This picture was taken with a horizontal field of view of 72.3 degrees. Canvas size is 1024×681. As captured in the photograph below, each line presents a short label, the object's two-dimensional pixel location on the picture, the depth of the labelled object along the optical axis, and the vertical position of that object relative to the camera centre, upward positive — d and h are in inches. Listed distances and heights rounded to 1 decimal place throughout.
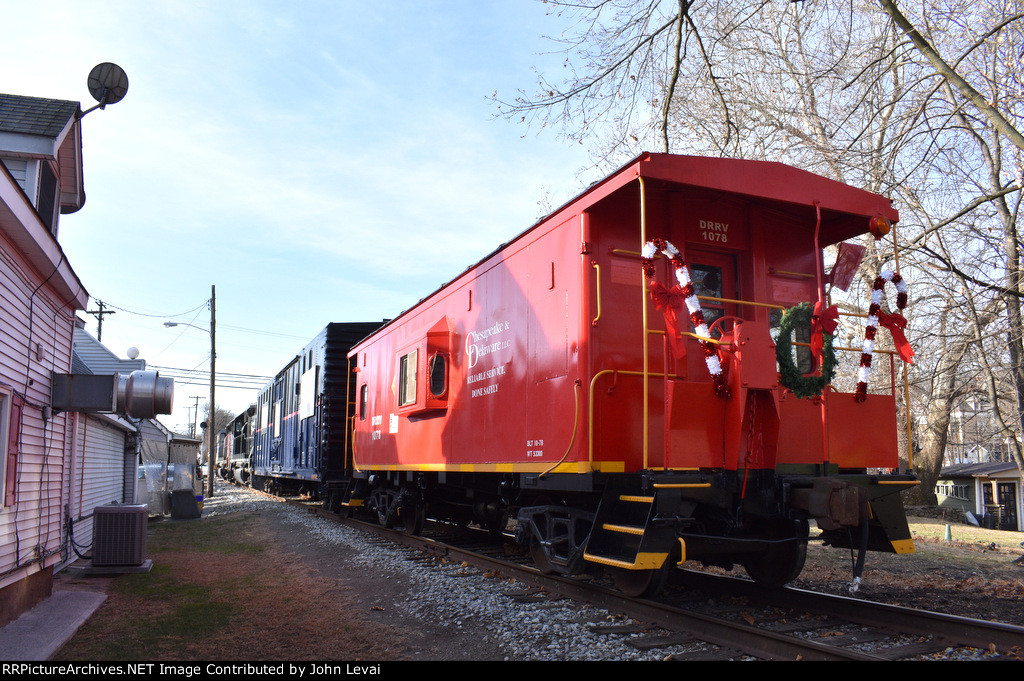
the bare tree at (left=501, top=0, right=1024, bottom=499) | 378.0 +185.1
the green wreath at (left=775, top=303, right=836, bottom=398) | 222.8 +14.2
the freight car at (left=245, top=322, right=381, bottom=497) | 589.6 +0.9
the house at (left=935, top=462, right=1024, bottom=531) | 1110.4 -134.9
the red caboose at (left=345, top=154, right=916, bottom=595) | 215.9 +7.7
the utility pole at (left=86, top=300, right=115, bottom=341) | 1560.5 +223.8
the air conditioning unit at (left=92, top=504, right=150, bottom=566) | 343.9 -60.2
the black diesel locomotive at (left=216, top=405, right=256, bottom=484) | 1282.0 -73.9
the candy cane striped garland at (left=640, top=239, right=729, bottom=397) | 211.0 +37.4
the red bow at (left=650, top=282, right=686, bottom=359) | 215.5 +32.2
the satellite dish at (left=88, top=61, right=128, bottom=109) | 368.8 +174.7
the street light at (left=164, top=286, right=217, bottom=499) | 1087.6 +98.0
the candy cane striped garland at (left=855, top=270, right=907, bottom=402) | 235.9 +29.3
